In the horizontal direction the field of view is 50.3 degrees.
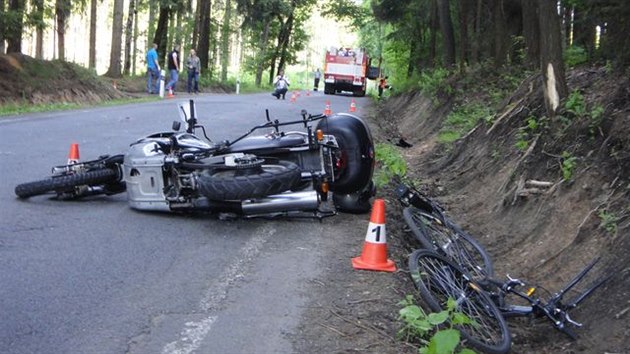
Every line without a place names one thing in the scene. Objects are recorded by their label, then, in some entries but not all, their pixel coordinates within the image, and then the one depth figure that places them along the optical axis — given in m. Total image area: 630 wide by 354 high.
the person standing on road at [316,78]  67.18
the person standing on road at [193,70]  32.31
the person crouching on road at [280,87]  32.69
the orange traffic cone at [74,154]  8.84
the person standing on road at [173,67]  29.42
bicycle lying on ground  5.08
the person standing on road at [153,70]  28.16
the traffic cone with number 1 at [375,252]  5.94
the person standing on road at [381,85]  46.40
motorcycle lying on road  7.08
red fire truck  48.91
